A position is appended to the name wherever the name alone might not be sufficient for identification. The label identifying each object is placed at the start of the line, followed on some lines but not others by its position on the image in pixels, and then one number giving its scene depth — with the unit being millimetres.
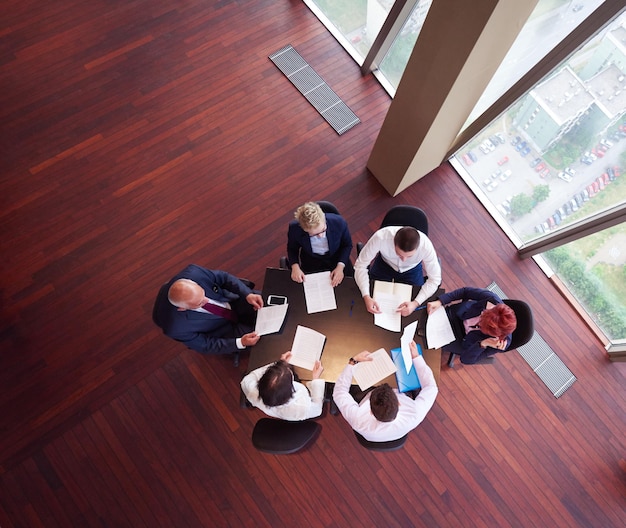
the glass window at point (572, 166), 3324
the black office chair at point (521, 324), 3041
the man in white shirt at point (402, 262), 3014
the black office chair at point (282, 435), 2787
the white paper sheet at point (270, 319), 3062
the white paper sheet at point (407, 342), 2971
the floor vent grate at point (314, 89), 5078
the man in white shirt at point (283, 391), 2678
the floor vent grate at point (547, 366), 4199
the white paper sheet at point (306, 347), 2982
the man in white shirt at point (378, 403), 2754
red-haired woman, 2873
